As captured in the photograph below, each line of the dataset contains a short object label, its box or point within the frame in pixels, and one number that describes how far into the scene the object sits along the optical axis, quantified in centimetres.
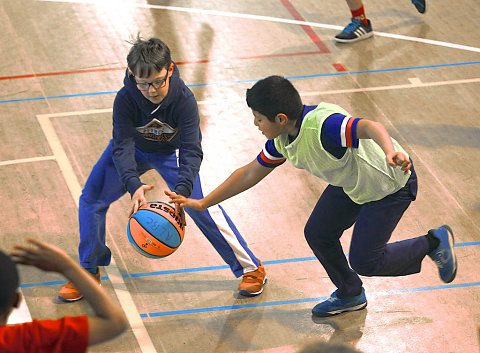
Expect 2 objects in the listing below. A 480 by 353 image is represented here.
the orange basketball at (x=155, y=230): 988
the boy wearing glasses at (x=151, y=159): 989
